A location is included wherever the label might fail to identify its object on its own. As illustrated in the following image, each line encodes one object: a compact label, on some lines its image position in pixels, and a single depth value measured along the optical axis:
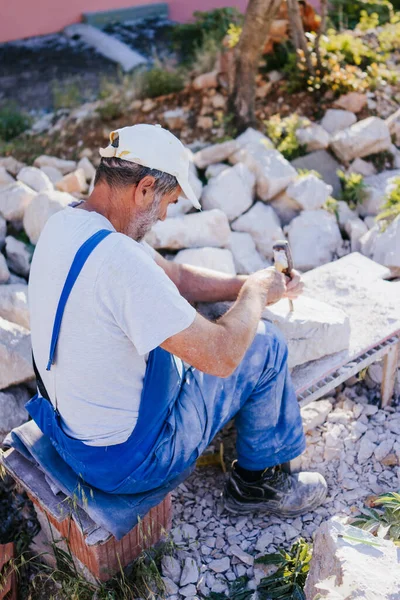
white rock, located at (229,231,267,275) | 4.55
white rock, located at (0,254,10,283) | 3.94
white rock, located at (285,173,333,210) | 4.95
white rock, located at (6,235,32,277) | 4.20
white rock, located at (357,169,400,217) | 5.16
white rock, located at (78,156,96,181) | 5.27
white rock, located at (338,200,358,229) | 5.10
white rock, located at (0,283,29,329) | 3.71
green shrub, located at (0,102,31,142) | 6.66
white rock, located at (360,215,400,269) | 4.22
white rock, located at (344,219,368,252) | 4.82
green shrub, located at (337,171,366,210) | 5.25
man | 2.19
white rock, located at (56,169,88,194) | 4.88
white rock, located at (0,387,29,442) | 3.38
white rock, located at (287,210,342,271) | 4.83
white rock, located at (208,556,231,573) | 2.83
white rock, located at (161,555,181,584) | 2.79
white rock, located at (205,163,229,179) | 5.15
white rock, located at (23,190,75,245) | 4.21
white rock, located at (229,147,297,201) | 4.96
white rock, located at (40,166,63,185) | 5.29
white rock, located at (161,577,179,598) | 2.72
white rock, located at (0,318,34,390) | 3.39
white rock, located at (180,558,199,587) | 2.77
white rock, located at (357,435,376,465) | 3.38
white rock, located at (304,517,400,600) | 2.10
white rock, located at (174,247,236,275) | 4.20
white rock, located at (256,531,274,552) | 2.91
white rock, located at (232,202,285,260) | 4.84
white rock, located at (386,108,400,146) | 5.85
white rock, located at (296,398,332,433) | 3.52
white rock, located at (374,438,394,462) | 3.36
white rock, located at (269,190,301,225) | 5.10
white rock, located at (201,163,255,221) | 4.84
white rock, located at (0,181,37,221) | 4.50
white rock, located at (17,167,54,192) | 4.83
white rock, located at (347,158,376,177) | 5.58
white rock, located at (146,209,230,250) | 4.34
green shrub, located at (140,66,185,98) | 6.54
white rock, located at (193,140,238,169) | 5.23
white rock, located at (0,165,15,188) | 4.96
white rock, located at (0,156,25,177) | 5.52
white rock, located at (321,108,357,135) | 5.97
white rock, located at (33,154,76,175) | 5.56
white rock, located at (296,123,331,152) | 5.58
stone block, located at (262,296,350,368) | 3.30
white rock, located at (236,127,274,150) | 5.28
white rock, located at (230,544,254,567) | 2.85
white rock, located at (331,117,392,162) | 5.52
